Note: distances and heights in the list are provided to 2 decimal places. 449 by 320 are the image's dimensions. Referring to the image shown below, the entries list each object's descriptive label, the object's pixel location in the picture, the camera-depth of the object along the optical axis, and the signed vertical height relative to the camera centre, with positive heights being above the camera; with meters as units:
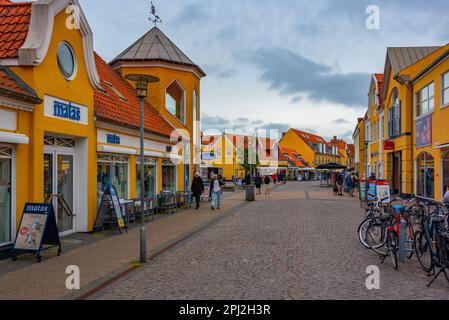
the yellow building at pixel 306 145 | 94.12 +4.80
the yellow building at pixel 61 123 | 8.98 +1.18
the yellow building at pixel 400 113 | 24.58 +3.23
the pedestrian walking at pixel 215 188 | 20.33 -0.90
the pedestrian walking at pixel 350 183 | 31.02 -1.13
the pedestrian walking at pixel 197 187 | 20.17 -0.84
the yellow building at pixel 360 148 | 48.77 +2.25
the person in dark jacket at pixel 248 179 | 32.04 -0.80
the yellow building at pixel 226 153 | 60.53 +2.04
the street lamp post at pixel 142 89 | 9.02 +1.63
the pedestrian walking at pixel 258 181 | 33.25 -0.97
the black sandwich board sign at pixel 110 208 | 12.28 -1.10
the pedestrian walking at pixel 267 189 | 29.41 -1.41
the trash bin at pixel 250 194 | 26.20 -1.52
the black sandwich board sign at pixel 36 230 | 8.53 -1.16
